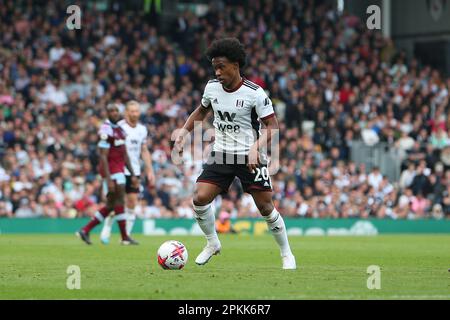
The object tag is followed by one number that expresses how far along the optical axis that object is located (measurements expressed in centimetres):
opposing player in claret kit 1873
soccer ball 1270
